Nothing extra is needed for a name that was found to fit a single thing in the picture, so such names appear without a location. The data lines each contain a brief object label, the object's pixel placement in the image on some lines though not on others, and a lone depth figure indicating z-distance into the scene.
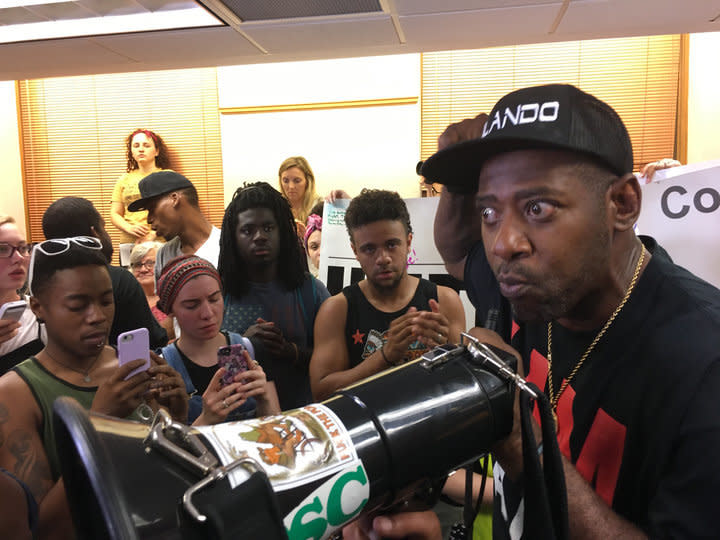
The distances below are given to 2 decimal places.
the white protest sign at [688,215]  2.26
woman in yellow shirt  5.34
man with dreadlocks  2.04
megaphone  0.50
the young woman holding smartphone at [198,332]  1.67
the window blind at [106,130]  5.93
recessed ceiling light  3.03
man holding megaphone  0.73
